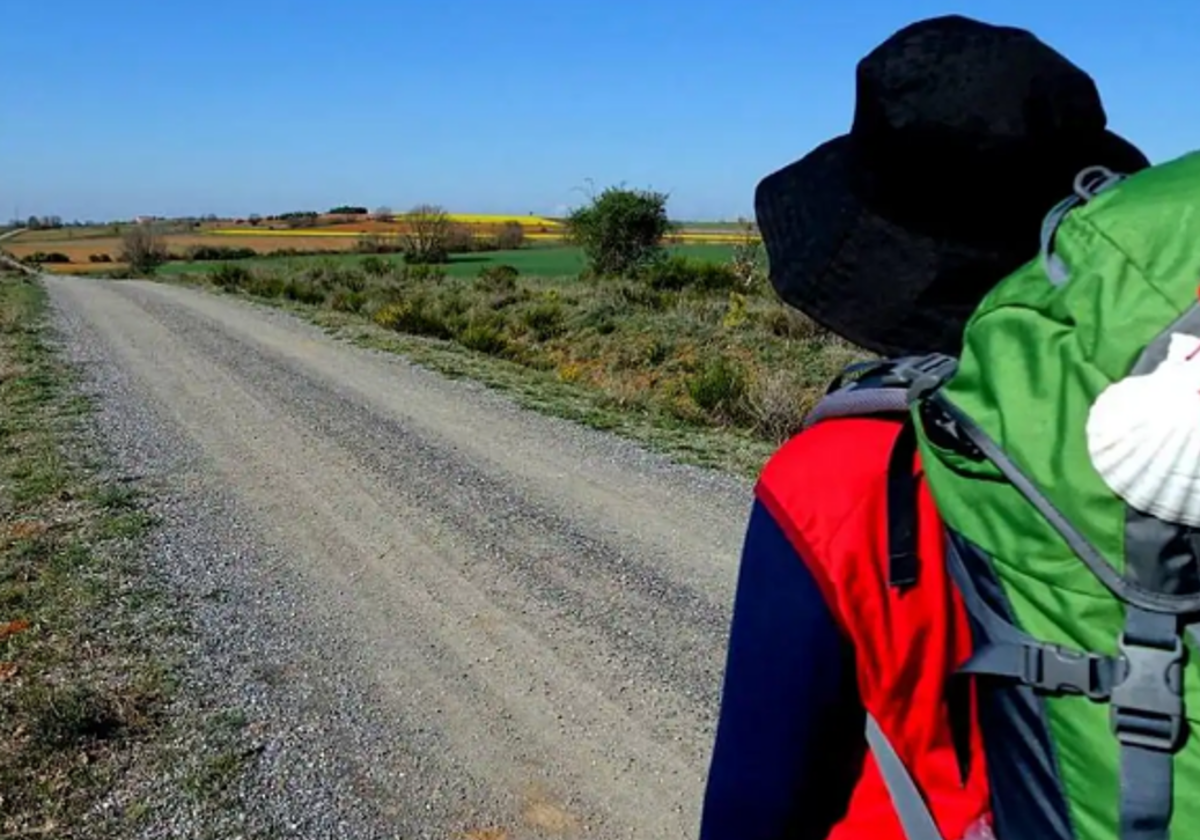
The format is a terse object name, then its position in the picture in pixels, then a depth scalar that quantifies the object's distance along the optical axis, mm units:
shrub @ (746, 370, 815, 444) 10258
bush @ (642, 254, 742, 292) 28078
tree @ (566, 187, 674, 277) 35188
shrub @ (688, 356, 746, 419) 11562
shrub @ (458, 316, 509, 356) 16922
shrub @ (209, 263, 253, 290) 32000
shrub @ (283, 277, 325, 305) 26478
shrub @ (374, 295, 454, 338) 18594
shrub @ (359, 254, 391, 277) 34756
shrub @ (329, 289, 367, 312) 23375
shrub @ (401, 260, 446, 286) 30681
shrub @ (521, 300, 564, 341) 19391
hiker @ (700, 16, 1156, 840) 984
